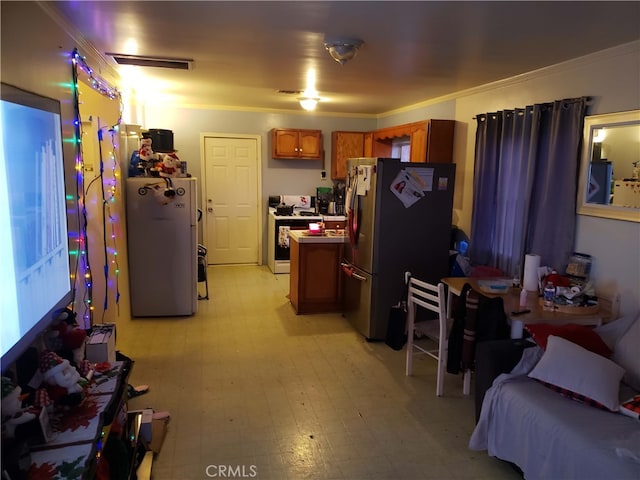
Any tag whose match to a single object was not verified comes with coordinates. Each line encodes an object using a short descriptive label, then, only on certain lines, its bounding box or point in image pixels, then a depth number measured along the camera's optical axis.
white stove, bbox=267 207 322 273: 6.09
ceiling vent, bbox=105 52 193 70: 3.42
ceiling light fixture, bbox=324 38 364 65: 2.79
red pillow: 2.44
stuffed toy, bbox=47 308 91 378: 2.02
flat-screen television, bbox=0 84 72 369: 1.53
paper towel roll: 3.08
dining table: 2.66
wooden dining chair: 2.88
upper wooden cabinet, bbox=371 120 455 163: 4.67
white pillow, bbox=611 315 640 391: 2.34
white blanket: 1.78
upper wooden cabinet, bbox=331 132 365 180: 6.55
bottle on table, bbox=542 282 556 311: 2.80
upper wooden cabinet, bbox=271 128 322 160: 6.36
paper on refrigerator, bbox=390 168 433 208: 3.69
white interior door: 6.39
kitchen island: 4.49
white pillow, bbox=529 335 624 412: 2.11
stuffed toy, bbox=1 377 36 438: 1.46
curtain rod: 3.07
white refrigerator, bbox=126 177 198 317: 4.18
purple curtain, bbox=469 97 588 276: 3.18
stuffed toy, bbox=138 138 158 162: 4.25
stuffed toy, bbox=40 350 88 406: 1.76
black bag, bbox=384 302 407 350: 3.41
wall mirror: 2.79
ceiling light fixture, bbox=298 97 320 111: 5.01
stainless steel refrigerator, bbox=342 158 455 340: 3.69
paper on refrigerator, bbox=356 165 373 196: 3.75
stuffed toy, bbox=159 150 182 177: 4.27
